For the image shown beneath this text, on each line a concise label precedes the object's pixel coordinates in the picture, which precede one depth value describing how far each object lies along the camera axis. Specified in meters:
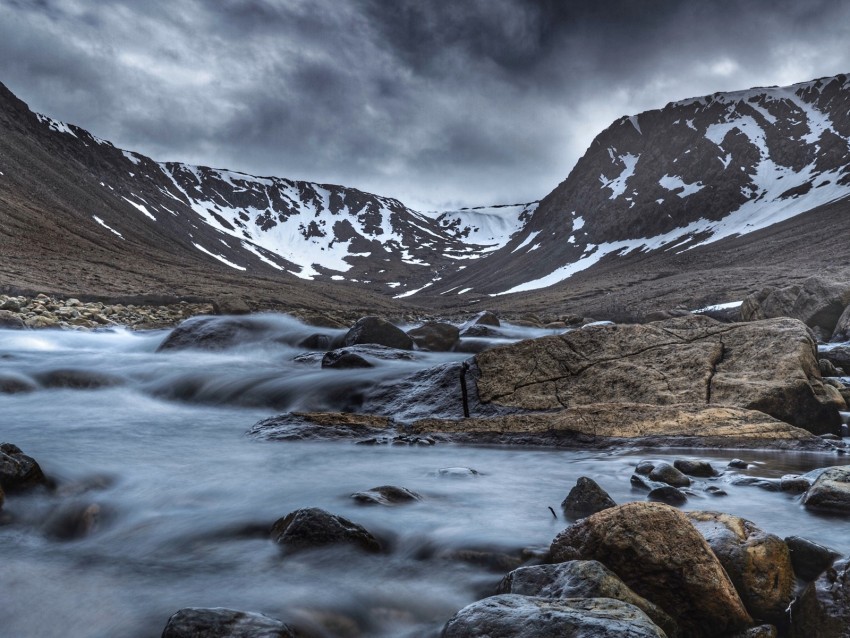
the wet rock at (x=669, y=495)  4.47
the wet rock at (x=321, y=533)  3.86
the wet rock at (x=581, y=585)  2.60
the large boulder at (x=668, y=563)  2.70
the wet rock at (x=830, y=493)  4.01
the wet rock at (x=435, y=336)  15.04
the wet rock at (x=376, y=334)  13.20
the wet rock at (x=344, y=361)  10.56
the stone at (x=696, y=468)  5.14
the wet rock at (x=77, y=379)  10.76
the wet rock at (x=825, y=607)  2.53
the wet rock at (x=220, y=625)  2.48
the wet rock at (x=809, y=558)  3.04
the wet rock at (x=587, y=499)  4.26
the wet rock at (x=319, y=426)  7.43
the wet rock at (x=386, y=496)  4.79
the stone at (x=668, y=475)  4.87
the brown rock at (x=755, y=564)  2.79
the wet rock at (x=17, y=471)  4.64
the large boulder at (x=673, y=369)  6.88
